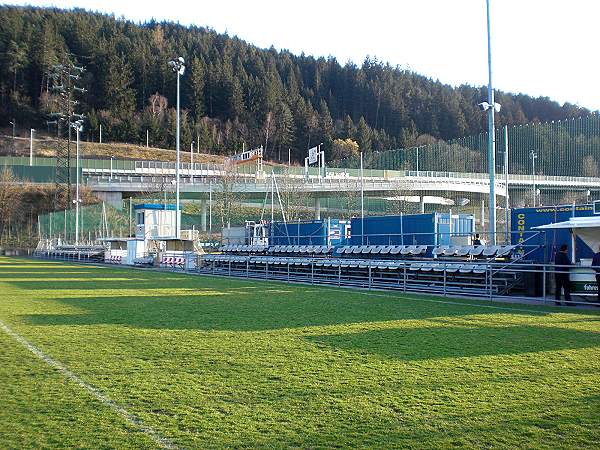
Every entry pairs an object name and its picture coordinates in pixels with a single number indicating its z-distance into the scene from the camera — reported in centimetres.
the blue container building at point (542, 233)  1998
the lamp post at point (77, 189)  6072
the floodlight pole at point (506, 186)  2448
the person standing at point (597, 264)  1675
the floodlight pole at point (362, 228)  3375
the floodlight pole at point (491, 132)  2377
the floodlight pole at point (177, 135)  4266
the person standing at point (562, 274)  1738
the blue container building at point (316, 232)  3747
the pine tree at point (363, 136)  13460
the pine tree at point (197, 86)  14659
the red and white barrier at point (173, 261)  4006
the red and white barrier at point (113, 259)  4938
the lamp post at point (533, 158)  4276
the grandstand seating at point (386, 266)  2134
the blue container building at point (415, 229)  2859
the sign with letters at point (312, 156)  6047
